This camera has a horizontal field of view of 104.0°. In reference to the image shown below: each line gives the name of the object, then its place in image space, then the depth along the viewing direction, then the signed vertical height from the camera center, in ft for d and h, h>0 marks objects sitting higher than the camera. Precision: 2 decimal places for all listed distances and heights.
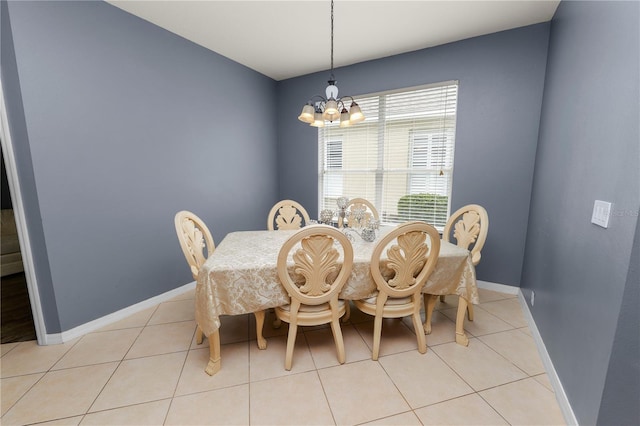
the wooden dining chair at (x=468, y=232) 6.66 -1.69
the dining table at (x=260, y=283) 4.88 -2.28
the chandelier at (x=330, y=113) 5.90 +1.47
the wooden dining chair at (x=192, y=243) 5.62 -1.62
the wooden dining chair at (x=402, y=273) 5.00 -2.15
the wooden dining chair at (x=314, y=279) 4.68 -2.13
